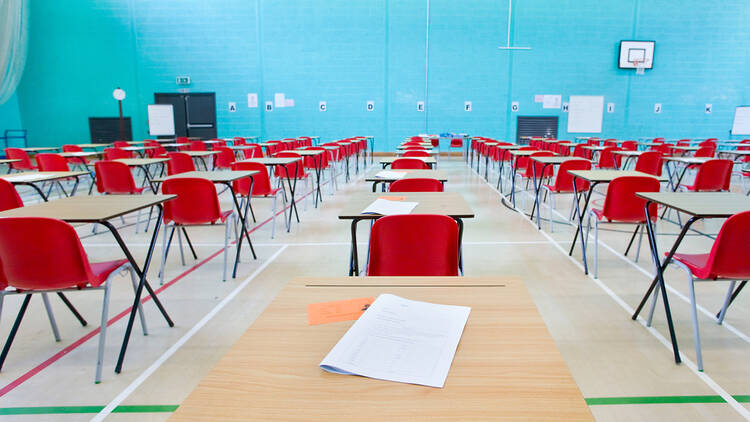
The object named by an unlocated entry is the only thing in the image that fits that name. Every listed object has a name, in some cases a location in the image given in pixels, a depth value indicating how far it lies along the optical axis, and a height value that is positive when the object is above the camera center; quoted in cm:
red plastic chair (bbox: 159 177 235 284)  346 -58
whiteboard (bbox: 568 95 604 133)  1407 +72
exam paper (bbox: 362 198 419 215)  226 -40
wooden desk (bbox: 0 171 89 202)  385 -42
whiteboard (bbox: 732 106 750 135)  1412 +50
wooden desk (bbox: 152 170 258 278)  356 -38
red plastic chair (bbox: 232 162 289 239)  472 -55
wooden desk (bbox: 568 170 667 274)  347 -34
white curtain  1274 +268
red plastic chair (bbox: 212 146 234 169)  822 -46
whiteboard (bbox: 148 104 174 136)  1399 +44
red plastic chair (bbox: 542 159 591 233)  490 -50
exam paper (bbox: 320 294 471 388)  77 -41
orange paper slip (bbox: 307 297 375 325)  101 -43
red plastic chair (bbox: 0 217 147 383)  188 -57
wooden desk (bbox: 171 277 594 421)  66 -42
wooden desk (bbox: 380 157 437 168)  478 -30
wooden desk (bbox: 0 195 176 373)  213 -41
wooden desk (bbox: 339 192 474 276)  223 -40
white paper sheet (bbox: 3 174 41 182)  384 -42
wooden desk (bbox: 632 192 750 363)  216 -37
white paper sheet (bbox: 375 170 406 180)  359 -35
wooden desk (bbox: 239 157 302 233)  500 -33
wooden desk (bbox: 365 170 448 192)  352 -35
